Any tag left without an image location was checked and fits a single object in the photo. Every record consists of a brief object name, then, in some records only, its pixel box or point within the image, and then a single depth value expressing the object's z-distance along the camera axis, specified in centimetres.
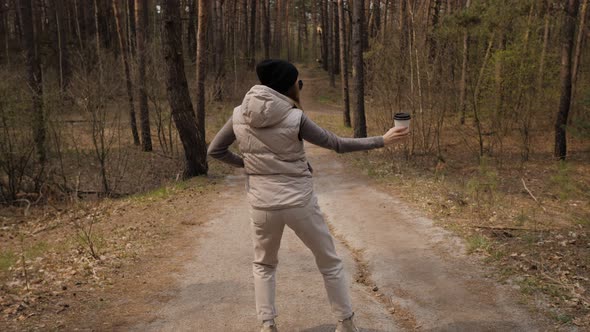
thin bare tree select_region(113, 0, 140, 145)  1859
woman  347
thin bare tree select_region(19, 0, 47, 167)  1191
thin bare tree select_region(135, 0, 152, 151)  1555
